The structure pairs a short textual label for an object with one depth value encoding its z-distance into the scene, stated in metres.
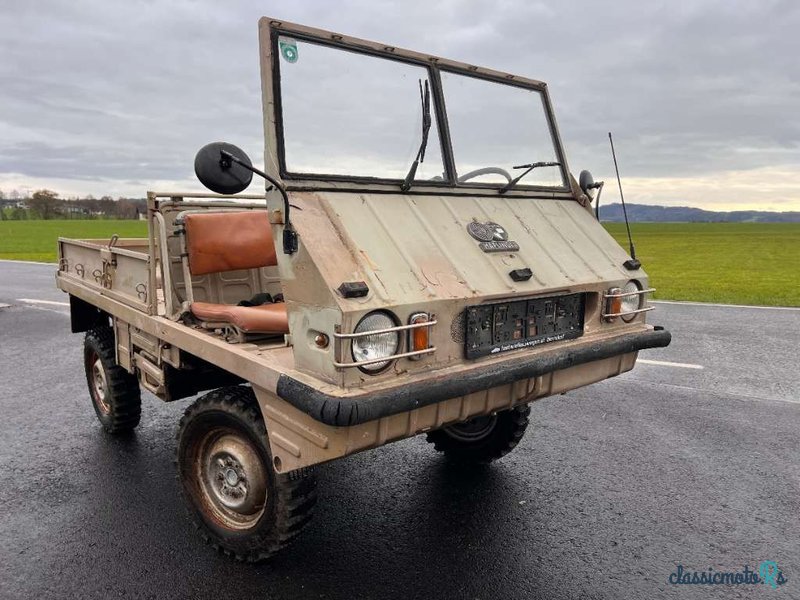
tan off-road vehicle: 2.61
